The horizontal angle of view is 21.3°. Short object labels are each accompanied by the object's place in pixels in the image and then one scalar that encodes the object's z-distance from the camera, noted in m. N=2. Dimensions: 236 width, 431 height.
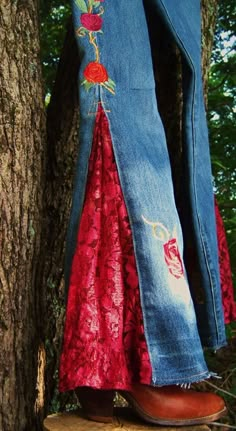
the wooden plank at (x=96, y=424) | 1.30
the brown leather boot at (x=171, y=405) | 1.30
